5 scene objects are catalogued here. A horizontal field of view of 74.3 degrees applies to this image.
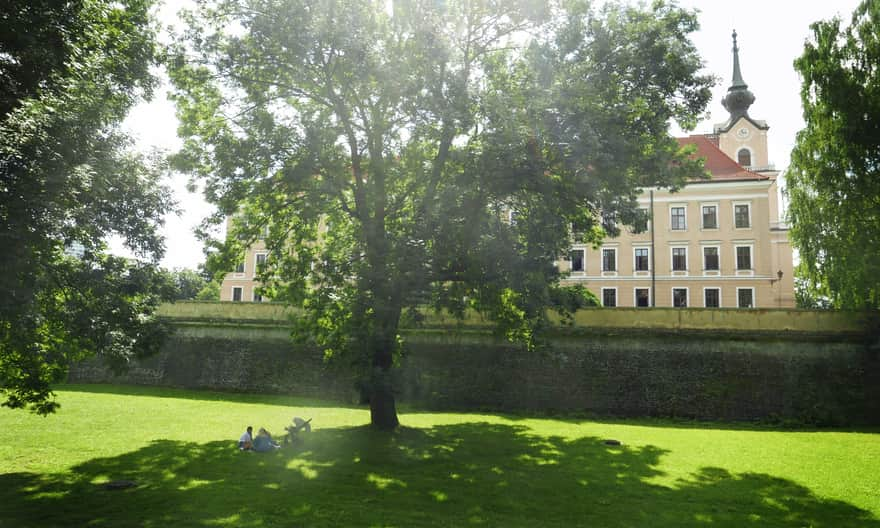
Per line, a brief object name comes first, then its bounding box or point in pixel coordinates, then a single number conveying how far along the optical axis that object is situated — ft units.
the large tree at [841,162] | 73.00
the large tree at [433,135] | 42.86
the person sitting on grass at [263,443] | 44.75
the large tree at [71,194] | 25.44
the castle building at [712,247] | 134.00
